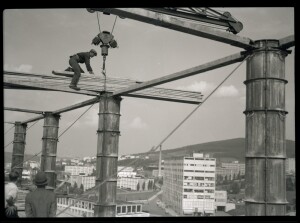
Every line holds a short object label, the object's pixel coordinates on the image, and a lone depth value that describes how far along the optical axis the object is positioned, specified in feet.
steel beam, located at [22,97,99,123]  33.46
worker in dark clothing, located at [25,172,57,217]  17.15
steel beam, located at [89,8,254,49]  18.29
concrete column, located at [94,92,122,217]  30.48
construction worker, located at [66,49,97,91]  30.01
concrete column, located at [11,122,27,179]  55.77
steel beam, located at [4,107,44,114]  46.08
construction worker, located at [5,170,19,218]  17.51
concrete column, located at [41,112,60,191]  43.21
